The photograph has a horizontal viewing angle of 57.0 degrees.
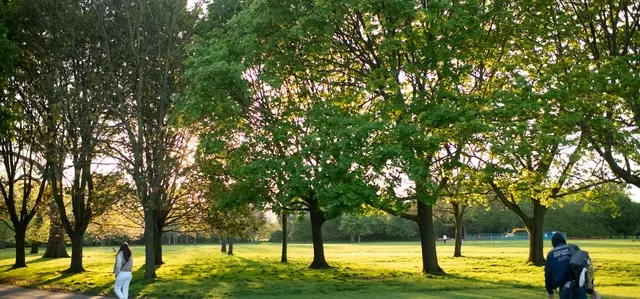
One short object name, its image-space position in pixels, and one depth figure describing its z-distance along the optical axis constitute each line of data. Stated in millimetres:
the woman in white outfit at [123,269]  16234
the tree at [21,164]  31484
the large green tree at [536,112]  19359
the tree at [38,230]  53469
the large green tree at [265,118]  20453
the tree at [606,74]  18750
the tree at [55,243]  44447
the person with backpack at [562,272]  10375
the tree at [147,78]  25312
